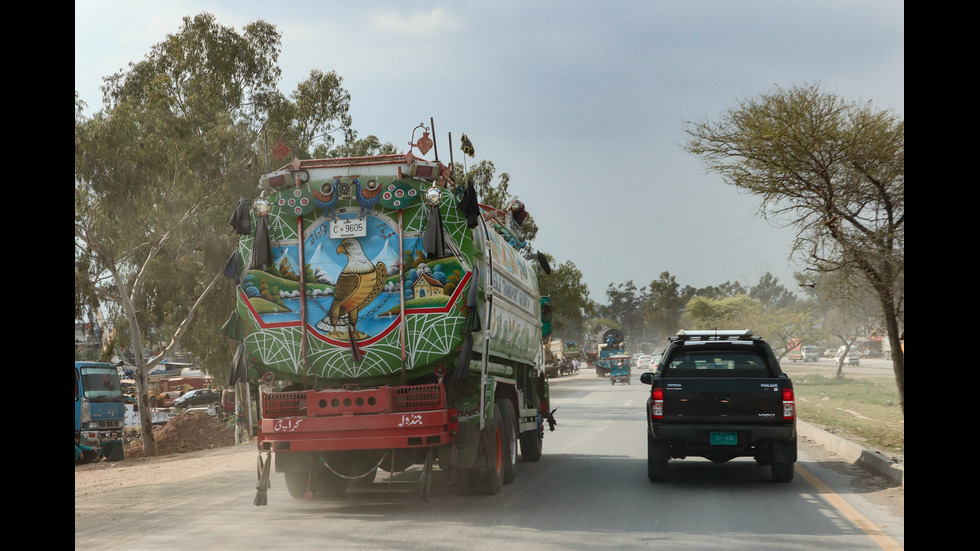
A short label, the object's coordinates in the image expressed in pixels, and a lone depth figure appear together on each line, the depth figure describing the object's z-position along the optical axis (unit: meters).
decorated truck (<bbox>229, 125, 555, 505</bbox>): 9.28
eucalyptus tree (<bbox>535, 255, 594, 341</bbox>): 60.28
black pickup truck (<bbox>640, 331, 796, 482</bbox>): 10.66
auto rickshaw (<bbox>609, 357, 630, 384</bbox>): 51.00
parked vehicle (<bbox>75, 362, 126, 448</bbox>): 24.08
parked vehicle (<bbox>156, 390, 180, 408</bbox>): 50.09
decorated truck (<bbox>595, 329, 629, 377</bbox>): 60.14
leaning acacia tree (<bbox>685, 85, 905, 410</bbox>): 15.38
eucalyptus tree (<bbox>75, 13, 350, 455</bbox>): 22.84
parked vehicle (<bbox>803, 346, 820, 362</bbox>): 100.19
